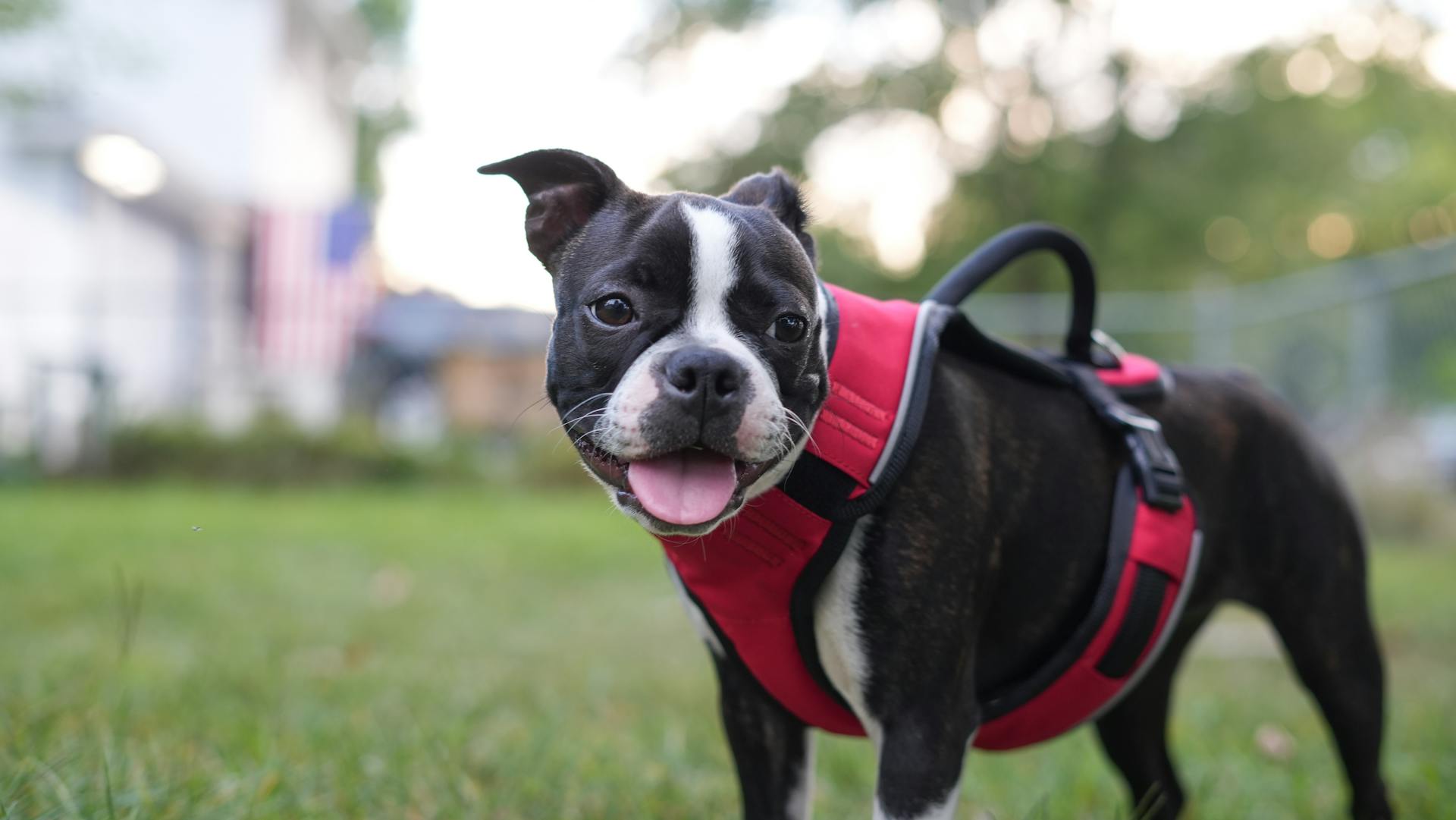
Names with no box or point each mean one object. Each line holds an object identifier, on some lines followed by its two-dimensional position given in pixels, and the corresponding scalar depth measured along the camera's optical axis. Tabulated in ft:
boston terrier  6.05
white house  41.29
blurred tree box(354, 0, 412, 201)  94.17
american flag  52.85
